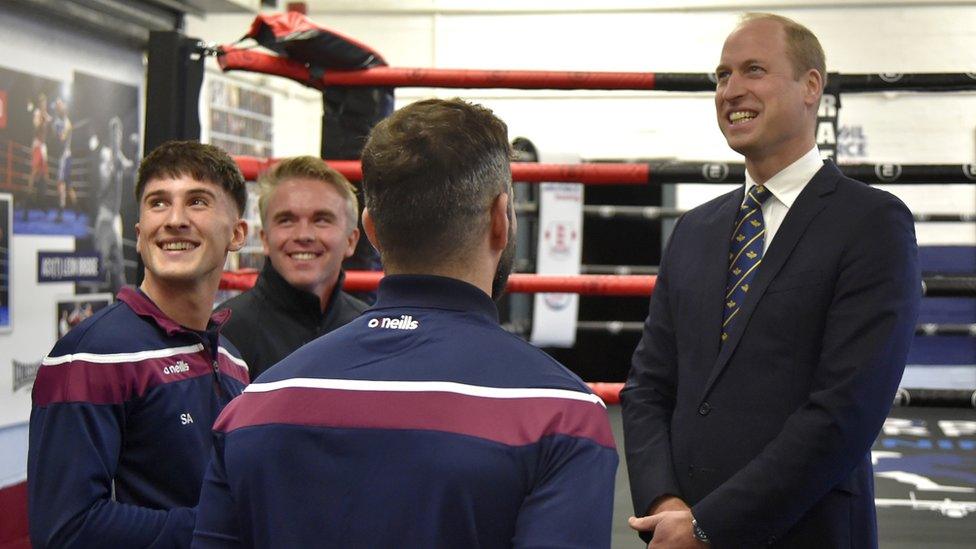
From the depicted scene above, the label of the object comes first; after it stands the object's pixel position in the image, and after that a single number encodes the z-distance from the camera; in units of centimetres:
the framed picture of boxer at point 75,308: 498
